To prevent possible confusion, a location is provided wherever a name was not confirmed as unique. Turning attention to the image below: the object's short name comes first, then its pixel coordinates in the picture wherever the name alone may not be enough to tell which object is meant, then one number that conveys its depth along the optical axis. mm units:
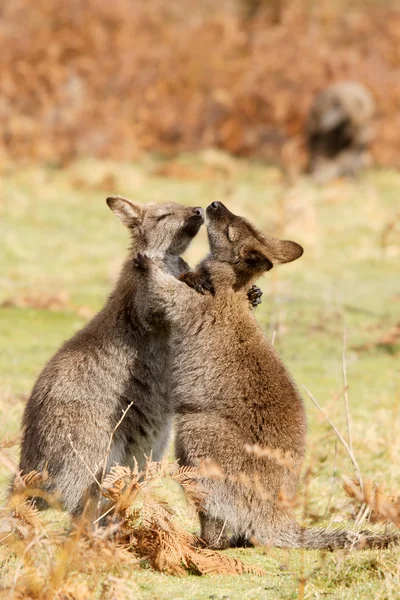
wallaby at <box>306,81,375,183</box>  48656
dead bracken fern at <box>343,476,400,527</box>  8398
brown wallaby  9836
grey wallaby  10531
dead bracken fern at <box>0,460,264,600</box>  7953
